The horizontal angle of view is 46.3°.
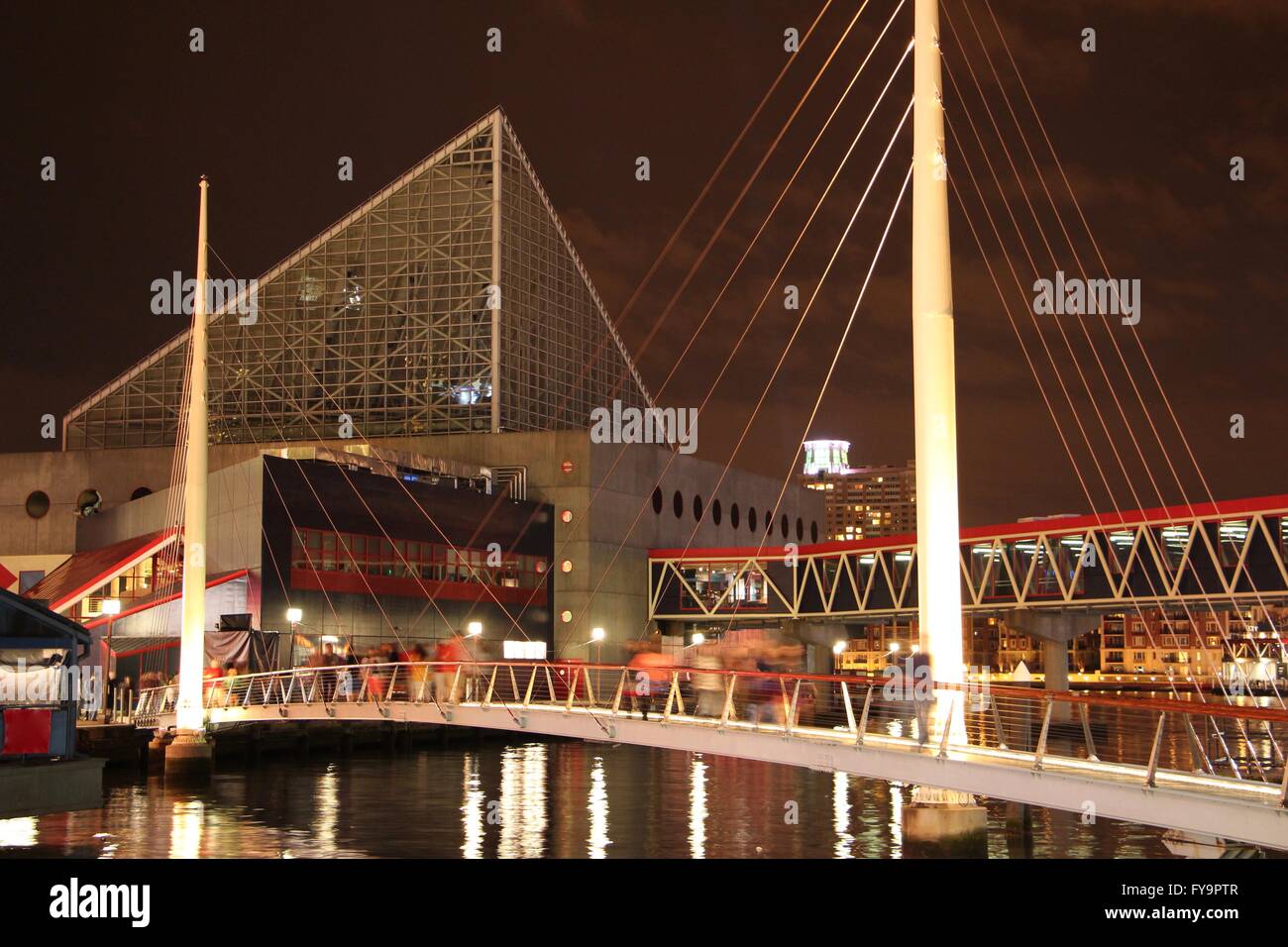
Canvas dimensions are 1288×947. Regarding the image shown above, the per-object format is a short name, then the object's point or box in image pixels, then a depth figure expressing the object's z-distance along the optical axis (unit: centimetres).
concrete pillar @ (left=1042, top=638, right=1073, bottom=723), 6981
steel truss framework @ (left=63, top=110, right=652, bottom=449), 8044
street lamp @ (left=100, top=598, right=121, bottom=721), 5456
